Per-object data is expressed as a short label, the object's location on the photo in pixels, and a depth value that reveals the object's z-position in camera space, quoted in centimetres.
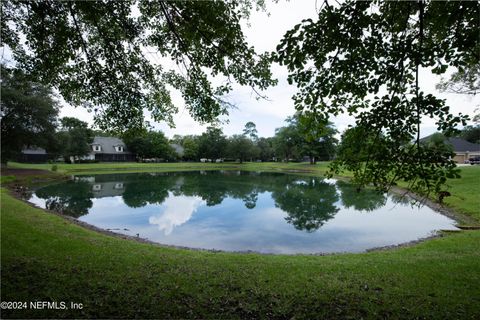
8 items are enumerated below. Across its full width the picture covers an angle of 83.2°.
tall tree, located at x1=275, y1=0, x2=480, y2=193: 347
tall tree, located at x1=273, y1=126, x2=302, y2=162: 6259
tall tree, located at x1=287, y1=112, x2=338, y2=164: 5891
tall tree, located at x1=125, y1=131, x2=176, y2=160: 6637
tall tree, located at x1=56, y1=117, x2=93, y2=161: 5333
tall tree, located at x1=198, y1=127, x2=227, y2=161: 7600
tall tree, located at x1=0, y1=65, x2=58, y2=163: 2914
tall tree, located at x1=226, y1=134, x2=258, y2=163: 7344
